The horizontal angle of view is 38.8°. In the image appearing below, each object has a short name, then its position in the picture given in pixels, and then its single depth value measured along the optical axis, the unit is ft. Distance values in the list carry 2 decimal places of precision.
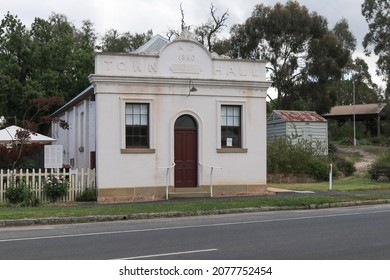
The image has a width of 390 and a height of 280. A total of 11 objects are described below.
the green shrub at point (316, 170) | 92.79
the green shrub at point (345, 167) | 100.58
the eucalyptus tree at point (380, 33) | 153.28
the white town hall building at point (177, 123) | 62.28
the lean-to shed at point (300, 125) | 125.39
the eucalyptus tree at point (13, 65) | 111.34
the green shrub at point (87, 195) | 62.18
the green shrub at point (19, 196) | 57.90
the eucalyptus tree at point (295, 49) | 164.04
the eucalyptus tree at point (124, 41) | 174.60
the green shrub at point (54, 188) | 60.29
